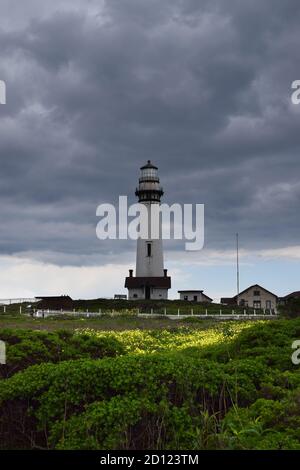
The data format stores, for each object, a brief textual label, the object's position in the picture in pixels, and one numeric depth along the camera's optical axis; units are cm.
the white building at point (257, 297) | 7912
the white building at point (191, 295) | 8375
